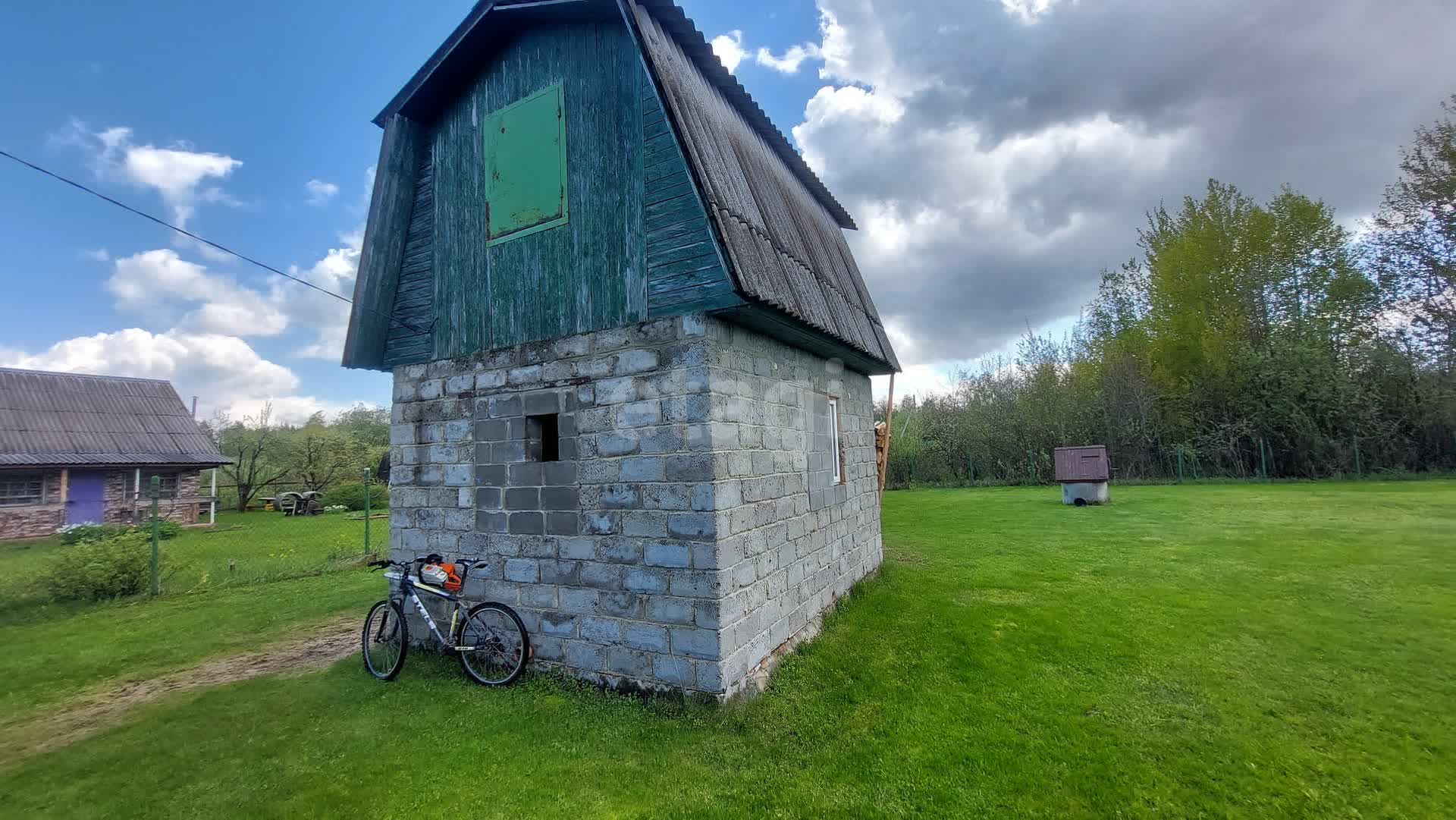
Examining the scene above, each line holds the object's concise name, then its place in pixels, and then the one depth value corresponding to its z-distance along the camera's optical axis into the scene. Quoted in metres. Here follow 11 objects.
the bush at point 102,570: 7.61
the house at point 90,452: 15.65
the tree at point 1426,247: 15.73
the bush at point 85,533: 13.10
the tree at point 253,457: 23.19
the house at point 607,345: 3.90
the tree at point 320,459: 23.58
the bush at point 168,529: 15.02
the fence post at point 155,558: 7.65
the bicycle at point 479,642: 4.39
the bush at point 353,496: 22.11
